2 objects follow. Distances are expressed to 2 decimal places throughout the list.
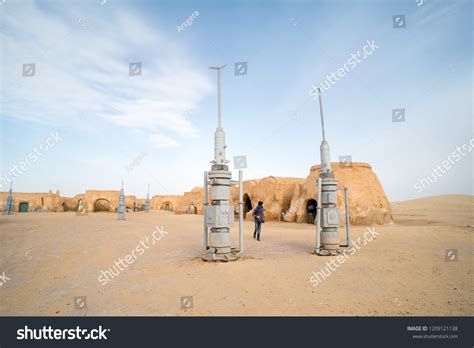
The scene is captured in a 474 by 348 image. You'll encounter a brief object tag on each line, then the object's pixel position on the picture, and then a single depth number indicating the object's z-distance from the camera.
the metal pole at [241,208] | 7.57
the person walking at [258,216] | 11.37
